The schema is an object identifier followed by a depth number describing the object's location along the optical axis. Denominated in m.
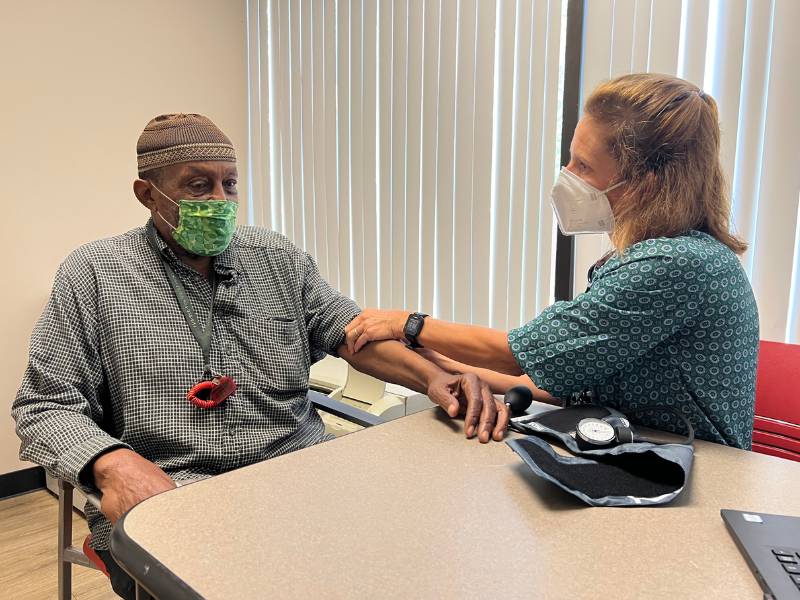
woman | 1.14
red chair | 1.34
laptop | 0.70
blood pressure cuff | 0.92
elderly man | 1.29
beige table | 0.71
